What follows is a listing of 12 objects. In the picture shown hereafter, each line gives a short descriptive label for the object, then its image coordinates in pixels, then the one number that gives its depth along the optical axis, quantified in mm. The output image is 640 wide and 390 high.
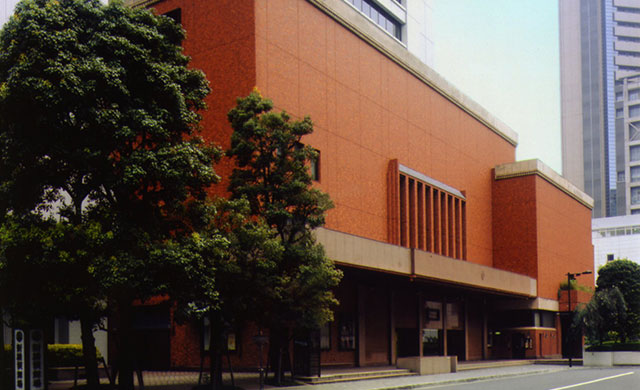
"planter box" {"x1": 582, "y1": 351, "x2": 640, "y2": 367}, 55156
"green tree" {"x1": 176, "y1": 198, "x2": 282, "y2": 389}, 24078
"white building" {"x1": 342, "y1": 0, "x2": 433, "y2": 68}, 58906
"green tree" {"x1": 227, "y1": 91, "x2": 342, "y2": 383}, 26094
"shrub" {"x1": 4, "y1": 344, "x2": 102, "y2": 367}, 32094
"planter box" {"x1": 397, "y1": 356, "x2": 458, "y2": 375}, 38188
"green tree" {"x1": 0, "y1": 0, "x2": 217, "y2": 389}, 20312
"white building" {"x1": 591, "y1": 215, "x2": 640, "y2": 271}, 117625
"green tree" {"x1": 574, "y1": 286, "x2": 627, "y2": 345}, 59181
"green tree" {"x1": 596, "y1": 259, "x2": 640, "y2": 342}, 68875
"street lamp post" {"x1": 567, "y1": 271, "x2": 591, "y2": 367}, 52469
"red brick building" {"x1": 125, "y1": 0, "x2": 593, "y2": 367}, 35469
